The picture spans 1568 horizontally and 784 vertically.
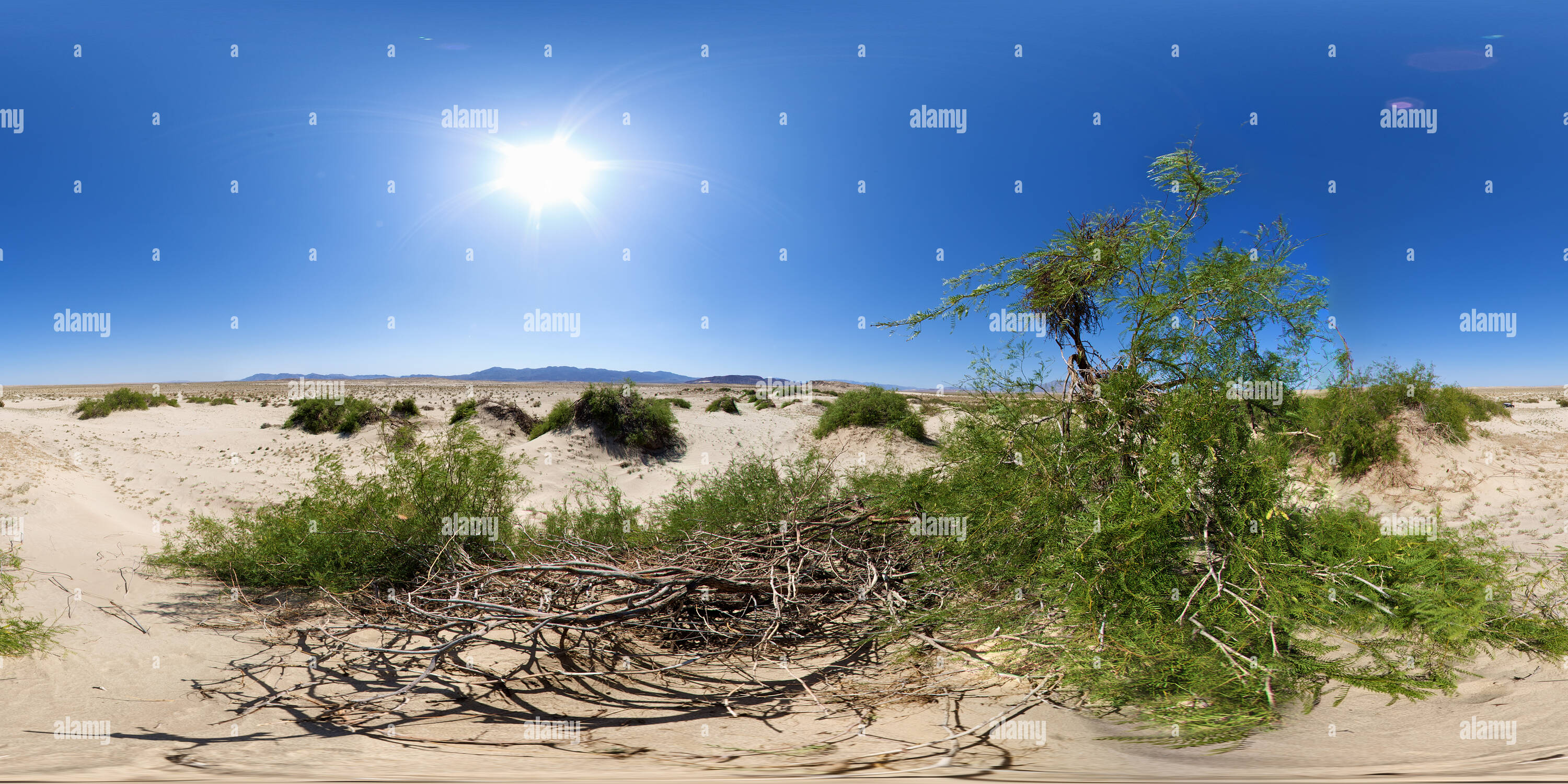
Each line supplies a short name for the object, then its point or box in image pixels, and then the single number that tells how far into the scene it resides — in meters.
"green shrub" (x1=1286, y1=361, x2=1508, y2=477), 12.39
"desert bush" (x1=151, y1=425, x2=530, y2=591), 7.20
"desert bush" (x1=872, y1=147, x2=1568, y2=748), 3.72
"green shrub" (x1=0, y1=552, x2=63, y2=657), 5.16
